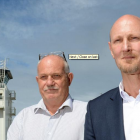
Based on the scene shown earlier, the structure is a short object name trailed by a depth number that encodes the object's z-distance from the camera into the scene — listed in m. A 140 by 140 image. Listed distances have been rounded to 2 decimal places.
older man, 4.45
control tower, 34.81
